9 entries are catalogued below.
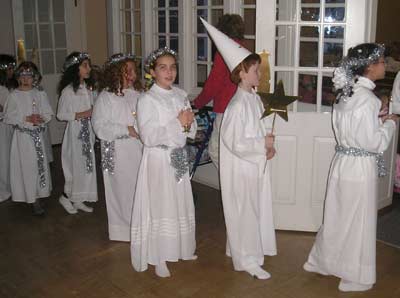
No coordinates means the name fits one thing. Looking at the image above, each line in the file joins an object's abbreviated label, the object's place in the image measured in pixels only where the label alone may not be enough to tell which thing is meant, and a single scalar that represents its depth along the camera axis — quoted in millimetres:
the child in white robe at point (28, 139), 4445
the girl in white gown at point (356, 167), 2980
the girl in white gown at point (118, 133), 3834
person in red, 4277
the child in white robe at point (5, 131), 4754
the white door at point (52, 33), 6395
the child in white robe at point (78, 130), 4477
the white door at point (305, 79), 3824
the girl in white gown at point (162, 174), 3264
